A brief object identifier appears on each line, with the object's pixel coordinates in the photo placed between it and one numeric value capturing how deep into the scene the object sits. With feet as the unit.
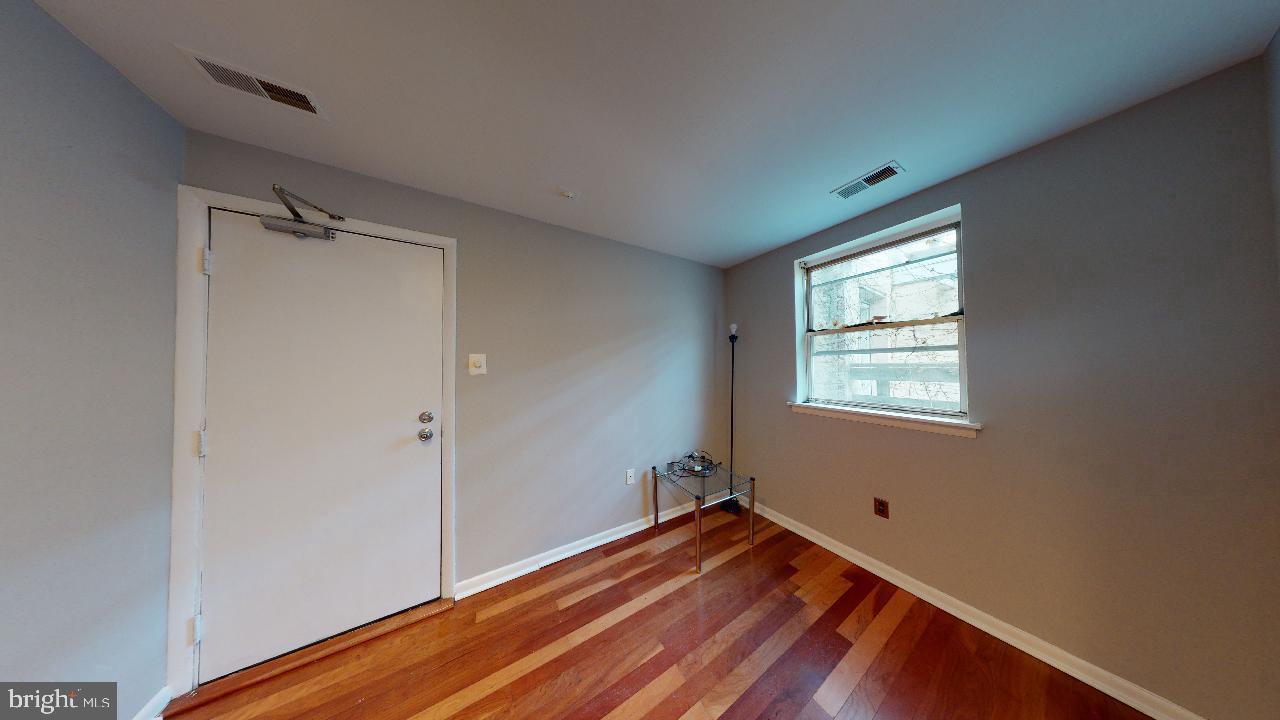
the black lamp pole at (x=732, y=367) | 9.67
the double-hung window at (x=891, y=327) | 5.90
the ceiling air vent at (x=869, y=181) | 5.24
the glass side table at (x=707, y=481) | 8.23
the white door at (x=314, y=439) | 4.53
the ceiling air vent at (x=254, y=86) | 3.54
